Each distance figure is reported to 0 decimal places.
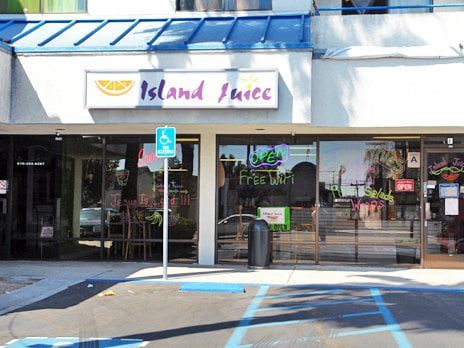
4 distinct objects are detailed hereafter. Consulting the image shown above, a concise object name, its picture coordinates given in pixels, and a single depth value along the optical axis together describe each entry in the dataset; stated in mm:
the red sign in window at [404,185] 12609
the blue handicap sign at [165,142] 10398
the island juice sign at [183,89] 10805
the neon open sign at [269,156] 12938
